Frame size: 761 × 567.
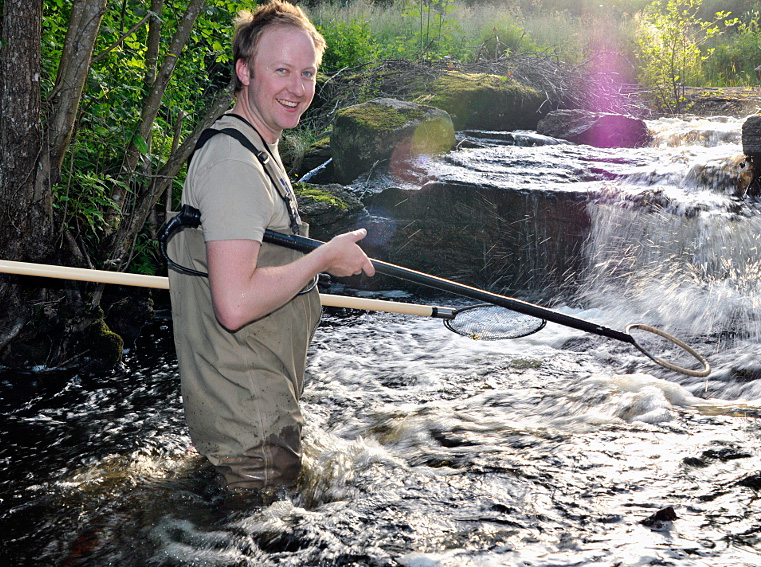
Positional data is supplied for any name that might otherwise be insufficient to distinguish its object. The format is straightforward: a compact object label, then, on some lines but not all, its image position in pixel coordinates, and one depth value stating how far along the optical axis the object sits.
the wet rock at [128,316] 6.05
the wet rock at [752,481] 3.14
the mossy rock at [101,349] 5.30
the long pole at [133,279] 2.82
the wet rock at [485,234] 7.56
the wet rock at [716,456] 3.41
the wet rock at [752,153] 7.46
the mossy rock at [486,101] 10.92
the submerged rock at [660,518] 2.86
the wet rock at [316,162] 9.31
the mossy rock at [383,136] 8.72
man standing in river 2.24
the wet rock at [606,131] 10.48
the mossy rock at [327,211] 7.62
